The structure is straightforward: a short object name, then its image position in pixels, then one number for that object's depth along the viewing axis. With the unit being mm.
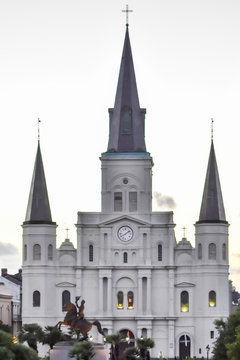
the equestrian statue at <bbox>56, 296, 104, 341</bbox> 110250
